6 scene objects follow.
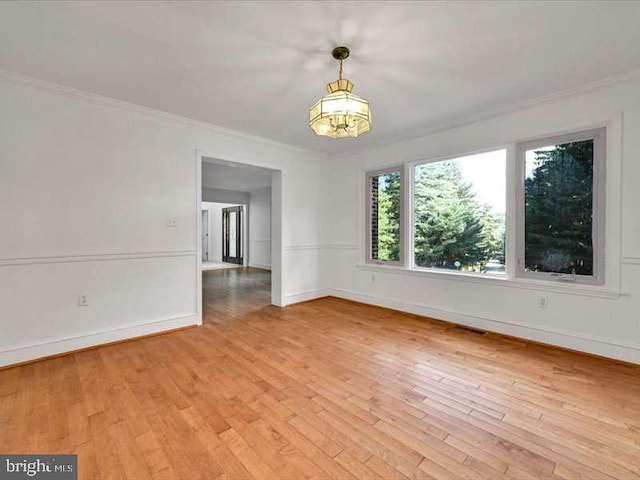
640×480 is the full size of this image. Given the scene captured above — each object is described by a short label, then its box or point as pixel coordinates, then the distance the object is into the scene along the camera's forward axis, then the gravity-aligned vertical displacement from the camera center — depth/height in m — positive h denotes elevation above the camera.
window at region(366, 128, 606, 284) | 2.99 +0.33
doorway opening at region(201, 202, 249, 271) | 10.76 +0.05
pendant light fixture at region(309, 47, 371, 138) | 2.08 +0.93
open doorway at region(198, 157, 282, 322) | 4.95 -0.10
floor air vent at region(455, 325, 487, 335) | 3.54 -1.16
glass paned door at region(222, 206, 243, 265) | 10.98 +0.09
